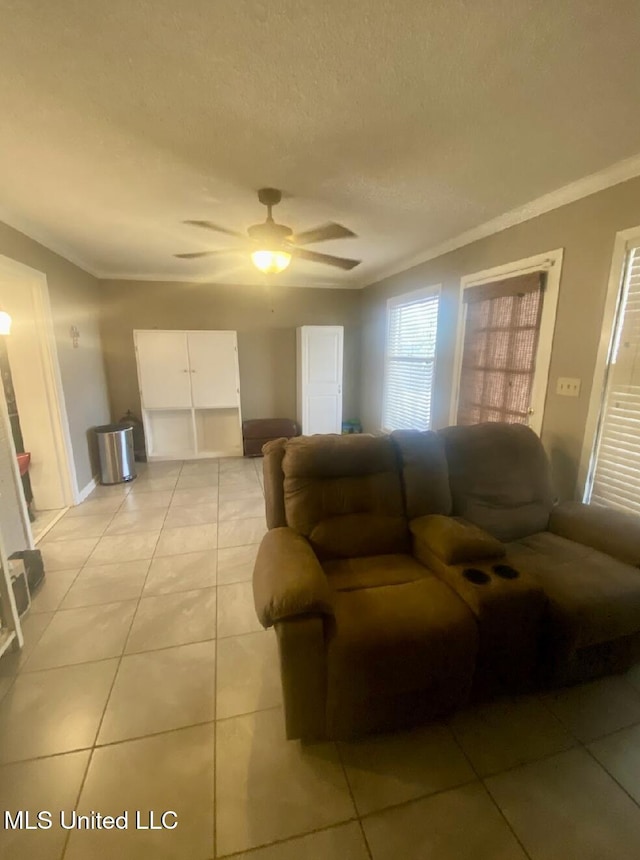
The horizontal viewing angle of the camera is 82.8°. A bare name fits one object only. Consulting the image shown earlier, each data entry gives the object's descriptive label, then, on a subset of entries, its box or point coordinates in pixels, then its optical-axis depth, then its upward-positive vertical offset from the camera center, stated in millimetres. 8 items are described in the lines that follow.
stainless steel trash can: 3932 -1075
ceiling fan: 2182 +705
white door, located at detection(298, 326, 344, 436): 4949 -332
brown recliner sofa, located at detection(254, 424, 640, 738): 1276 -951
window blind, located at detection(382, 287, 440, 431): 3812 -69
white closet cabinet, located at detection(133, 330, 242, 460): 4555 -479
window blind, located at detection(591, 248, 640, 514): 1967 -328
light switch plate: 2283 -209
